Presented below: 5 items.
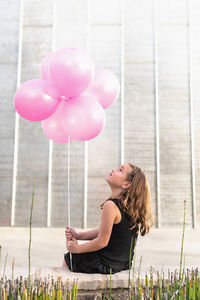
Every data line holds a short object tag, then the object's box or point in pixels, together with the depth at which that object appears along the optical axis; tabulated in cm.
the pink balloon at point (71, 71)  217
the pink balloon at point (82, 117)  228
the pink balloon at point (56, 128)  251
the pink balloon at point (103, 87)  256
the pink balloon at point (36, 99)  237
